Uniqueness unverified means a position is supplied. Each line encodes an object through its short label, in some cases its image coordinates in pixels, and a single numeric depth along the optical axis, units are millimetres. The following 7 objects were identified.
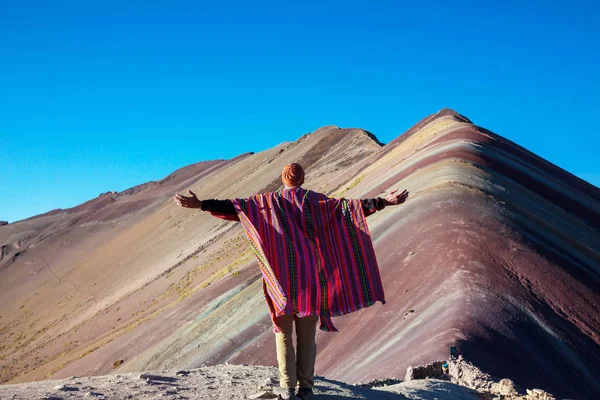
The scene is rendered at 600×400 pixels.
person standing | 5582
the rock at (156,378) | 5977
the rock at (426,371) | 7996
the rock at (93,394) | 5255
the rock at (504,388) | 7277
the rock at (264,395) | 5480
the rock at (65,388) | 5449
